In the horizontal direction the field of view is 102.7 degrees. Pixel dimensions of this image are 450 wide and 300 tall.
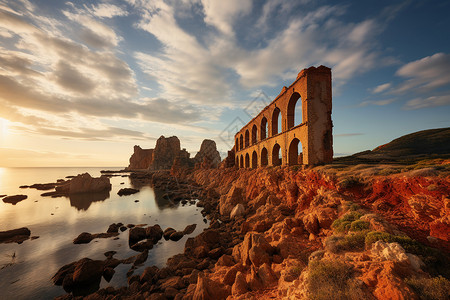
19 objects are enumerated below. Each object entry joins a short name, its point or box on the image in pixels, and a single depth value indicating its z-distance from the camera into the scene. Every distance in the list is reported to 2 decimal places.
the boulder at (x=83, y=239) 14.40
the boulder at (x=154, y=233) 14.45
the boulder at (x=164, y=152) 120.88
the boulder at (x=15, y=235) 15.05
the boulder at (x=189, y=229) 15.86
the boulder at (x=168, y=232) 14.88
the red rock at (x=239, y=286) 6.24
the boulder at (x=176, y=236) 14.56
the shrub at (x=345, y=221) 7.10
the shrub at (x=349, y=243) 5.74
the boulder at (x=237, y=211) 16.42
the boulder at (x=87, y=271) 9.43
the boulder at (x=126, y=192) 37.14
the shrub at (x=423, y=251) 4.37
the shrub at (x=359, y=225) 6.51
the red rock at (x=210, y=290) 6.49
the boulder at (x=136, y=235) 14.17
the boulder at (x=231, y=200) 18.52
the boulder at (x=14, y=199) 31.15
